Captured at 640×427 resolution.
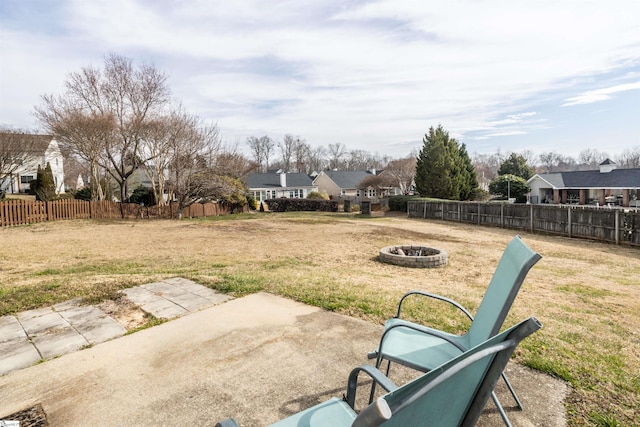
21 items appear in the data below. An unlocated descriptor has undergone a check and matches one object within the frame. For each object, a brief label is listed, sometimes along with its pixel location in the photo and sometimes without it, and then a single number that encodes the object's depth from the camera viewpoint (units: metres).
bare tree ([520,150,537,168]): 82.62
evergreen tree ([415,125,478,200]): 26.66
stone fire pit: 7.69
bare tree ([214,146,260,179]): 22.75
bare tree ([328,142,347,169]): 72.44
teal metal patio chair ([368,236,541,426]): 1.78
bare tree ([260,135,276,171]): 67.56
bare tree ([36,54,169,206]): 19.25
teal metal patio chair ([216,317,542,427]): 0.94
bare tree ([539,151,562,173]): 86.69
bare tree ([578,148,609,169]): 90.25
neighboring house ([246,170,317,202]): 45.88
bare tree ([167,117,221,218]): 21.28
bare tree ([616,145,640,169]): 70.75
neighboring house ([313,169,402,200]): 50.78
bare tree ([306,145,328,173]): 69.75
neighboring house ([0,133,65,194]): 21.75
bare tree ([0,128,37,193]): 21.64
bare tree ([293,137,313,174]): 68.56
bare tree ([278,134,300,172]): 68.38
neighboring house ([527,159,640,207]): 29.98
